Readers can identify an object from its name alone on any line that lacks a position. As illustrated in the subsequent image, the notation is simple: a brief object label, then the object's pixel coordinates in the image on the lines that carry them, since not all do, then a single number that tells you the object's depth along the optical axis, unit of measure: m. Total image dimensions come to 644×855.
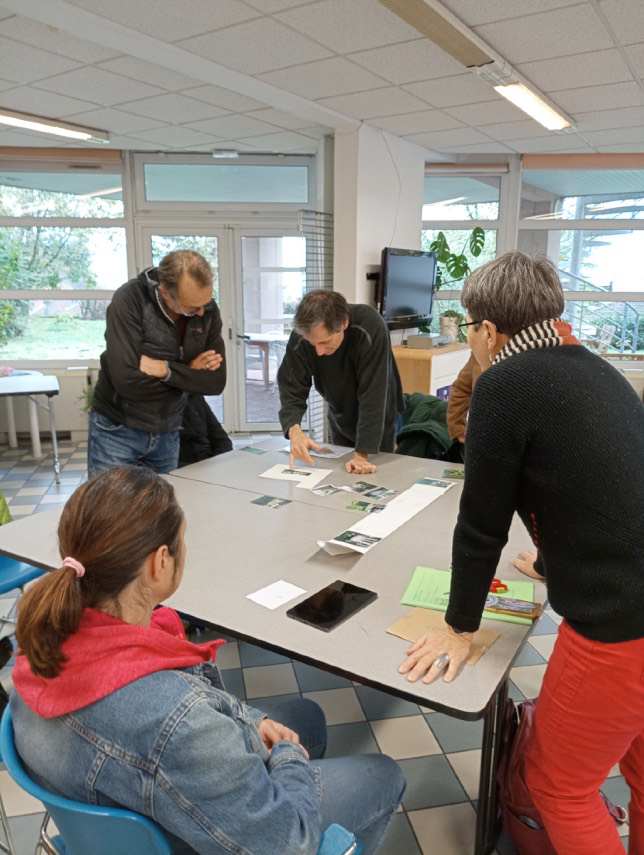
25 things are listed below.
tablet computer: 1.47
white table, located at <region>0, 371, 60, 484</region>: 4.77
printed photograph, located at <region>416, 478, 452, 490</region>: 2.44
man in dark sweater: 2.51
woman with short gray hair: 1.10
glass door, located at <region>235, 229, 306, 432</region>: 6.22
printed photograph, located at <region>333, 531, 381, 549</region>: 1.89
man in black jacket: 2.35
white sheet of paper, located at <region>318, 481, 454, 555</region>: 1.83
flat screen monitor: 5.19
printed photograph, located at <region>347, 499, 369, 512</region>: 2.19
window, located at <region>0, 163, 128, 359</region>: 6.02
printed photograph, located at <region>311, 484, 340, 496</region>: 2.37
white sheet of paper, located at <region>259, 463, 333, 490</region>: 2.50
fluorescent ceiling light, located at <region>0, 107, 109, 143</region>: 4.57
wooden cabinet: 5.29
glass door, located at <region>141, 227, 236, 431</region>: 6.11
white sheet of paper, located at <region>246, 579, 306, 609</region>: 1.55
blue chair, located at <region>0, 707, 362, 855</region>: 0.84
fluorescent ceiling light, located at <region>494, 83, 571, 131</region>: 3.85
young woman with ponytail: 0.85
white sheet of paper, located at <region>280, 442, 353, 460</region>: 2.88
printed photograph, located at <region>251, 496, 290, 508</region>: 2.25
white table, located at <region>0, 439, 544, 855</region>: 1.29
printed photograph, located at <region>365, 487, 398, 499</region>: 2.31
